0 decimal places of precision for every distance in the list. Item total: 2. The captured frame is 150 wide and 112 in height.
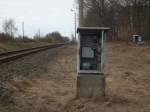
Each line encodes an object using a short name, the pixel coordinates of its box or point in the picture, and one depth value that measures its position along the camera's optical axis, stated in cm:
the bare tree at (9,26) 7684
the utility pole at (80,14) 2423
